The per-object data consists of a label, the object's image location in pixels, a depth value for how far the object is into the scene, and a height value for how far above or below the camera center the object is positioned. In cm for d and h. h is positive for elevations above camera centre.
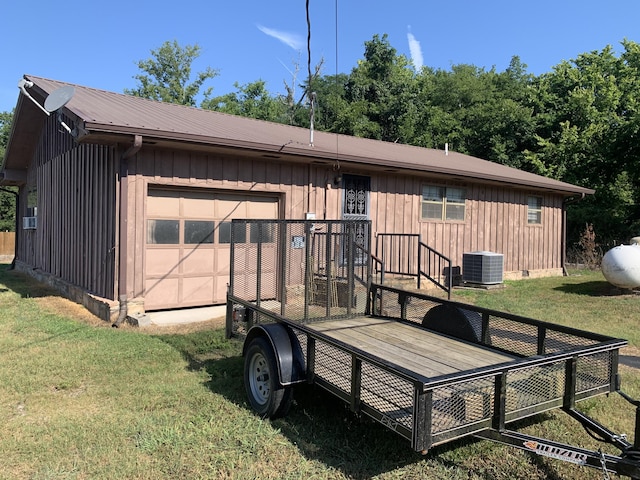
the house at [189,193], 752 +68
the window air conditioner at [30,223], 1336 -1
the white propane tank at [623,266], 1016 -74
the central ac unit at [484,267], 1184 -94
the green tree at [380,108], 2781 +714
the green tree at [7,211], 2992 +73
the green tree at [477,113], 2609 +699
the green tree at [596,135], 2086 +459
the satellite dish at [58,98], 745 +196
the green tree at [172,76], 3591 +1138
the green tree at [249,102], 3406 +913
